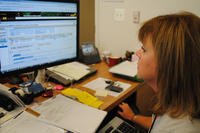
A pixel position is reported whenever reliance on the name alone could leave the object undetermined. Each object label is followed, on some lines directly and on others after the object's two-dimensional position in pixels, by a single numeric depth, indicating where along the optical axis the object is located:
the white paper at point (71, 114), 0.93
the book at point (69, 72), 1.38
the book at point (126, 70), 1.49
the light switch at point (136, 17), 1.80
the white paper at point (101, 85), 1.32
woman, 0.75
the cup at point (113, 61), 1.78
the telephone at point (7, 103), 1.04
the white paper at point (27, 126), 0.89
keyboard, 1.16
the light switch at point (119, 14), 1.88
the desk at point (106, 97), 1.15
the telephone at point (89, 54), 1.79
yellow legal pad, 1.14
